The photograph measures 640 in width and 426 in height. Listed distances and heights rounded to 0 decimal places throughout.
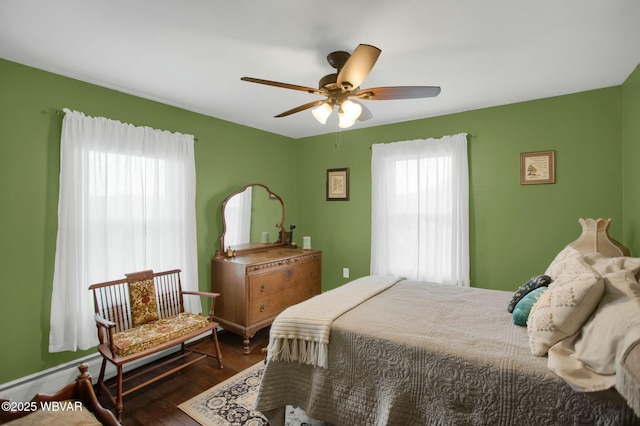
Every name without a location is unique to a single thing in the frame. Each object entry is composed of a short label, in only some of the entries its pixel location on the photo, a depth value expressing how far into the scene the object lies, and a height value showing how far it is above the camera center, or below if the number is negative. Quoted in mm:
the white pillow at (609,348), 1136 -536
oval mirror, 3756 -50
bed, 1284 -749
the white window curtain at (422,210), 3502 +63
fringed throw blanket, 1859 -708
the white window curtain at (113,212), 2490 +38
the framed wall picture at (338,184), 4414 +443
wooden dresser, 3211 -781
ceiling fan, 1833 +803
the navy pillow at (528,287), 1982 -467
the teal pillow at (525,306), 1833 -545
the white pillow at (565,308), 1406 -436
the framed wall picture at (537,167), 3104 +475
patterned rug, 2123 -1379
